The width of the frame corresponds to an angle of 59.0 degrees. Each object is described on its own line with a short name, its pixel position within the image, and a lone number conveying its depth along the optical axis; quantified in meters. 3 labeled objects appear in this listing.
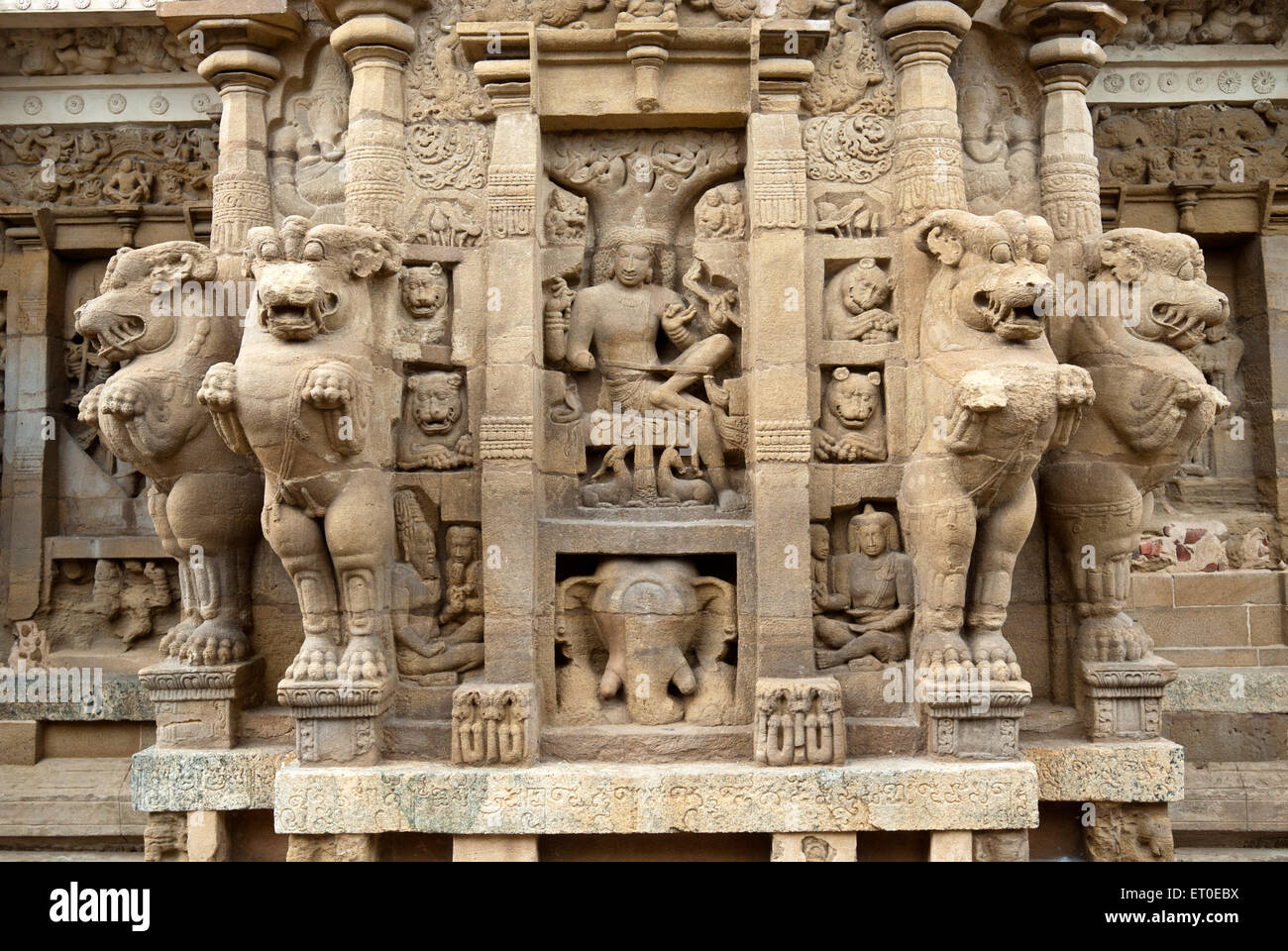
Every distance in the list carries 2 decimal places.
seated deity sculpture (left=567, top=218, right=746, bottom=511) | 6.75
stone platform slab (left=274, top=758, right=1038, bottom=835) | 5.90
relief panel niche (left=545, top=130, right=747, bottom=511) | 6.74
